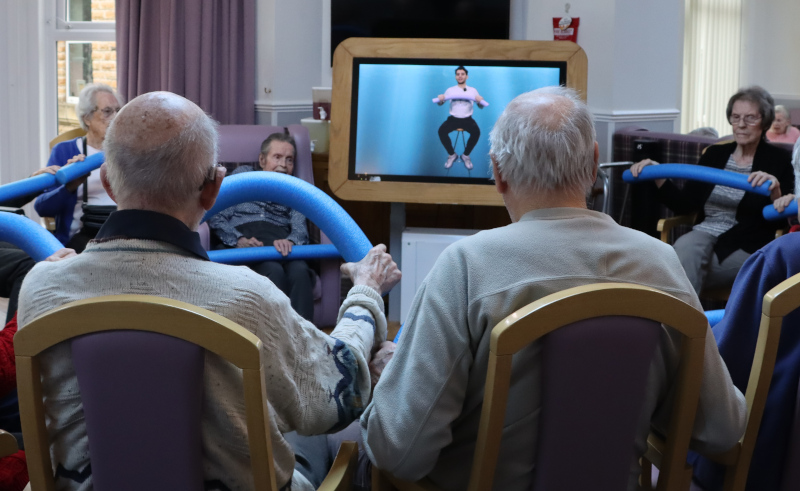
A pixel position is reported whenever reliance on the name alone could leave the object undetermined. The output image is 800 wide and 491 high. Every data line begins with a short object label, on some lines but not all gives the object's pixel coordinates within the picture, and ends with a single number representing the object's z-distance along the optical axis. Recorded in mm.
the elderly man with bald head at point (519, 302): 1218
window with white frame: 5246
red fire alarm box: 4590
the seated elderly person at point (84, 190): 3576
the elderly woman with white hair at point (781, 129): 5254
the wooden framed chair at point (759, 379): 1276
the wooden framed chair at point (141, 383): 1044
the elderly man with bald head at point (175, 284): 1172
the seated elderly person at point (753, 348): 1434
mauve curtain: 4621
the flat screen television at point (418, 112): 3588
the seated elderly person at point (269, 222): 3517
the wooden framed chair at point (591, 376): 1097
